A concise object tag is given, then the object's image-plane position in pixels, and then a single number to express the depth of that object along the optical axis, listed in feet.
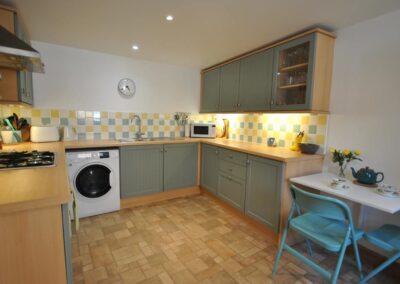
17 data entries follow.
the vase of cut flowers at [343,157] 6.65
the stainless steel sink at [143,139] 10.49
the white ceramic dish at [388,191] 5.28
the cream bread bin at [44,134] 8.35
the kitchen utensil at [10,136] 7.64
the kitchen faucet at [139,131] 11.36
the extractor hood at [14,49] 4.30
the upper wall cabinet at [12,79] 6.03
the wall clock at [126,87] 10.91
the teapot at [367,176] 6.13
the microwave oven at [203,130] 12.14
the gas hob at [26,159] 4.74
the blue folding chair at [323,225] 4.67
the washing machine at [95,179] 8.50
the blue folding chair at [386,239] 4.84
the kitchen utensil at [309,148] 7.65
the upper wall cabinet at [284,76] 7.10
